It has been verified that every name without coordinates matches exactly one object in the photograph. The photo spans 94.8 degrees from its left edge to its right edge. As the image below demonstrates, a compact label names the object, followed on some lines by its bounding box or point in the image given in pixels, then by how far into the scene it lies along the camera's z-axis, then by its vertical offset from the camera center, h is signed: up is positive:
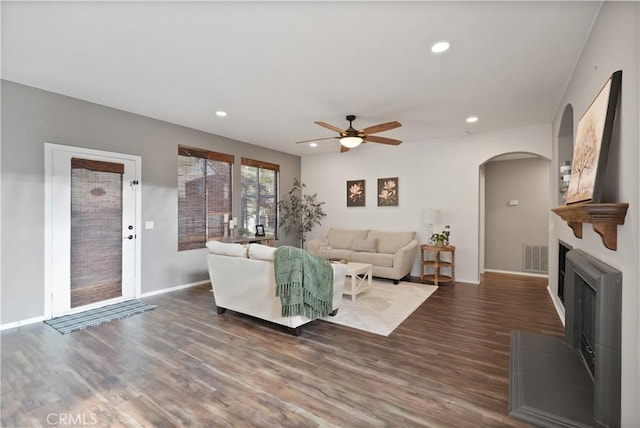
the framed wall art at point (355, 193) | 6.96 +0.50
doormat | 3.41 -1.29
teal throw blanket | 3.06 -0.71
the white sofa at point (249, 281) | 3.24 -0.80
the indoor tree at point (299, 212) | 7.48 +0.05
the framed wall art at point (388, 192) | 6.51 +0.50
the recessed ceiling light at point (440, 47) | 2.61 +1.52
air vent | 6.30 -0.96
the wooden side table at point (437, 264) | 5.48 -0.96
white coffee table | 4.33 -1.09
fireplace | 1.67 -1.23
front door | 3.72 -0.19
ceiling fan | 3.88 +1.15
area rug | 3.48 -1.29
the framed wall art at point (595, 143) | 1.83 +0.50
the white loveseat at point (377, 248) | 5.44 -0.71
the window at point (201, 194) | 5.22 +0.37
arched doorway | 6.36 -0.02
